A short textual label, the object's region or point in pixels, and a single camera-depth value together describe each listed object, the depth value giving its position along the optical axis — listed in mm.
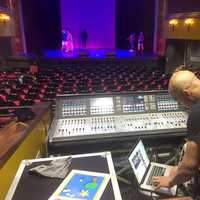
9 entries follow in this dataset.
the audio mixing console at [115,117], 2180
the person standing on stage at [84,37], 14961
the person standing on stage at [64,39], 14595
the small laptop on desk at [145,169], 1846
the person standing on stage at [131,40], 14321
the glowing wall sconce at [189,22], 10695
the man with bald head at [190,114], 1419
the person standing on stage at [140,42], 14086
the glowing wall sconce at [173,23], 11773
